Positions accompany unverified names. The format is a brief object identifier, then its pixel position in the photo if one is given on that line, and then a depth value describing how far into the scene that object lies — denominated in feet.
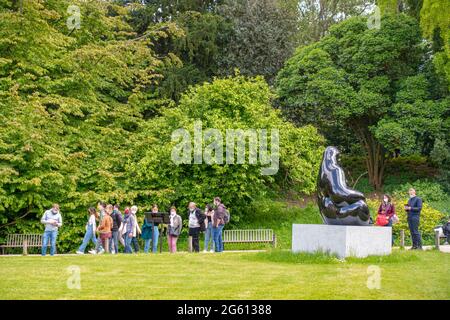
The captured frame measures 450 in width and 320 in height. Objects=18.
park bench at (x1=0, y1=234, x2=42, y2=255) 79.00
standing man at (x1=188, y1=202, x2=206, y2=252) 70.54
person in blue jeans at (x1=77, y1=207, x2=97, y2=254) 67.95
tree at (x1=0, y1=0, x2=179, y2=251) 82.33
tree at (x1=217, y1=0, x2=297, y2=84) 131.23
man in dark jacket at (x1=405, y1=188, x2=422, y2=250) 63.35
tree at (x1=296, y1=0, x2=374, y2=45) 160.04
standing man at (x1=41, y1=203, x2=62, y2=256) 64.85
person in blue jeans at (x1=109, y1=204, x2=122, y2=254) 69.72
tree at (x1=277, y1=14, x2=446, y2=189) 114.83
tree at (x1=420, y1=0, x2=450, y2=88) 89.97
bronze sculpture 54.13
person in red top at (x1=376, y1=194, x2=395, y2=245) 67.51
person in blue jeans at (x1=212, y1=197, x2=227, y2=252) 69.67
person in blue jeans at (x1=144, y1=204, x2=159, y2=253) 71.71
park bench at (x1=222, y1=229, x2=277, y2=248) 87.20
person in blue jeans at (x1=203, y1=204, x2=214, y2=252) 72.74
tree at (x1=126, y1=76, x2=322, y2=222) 93.09
